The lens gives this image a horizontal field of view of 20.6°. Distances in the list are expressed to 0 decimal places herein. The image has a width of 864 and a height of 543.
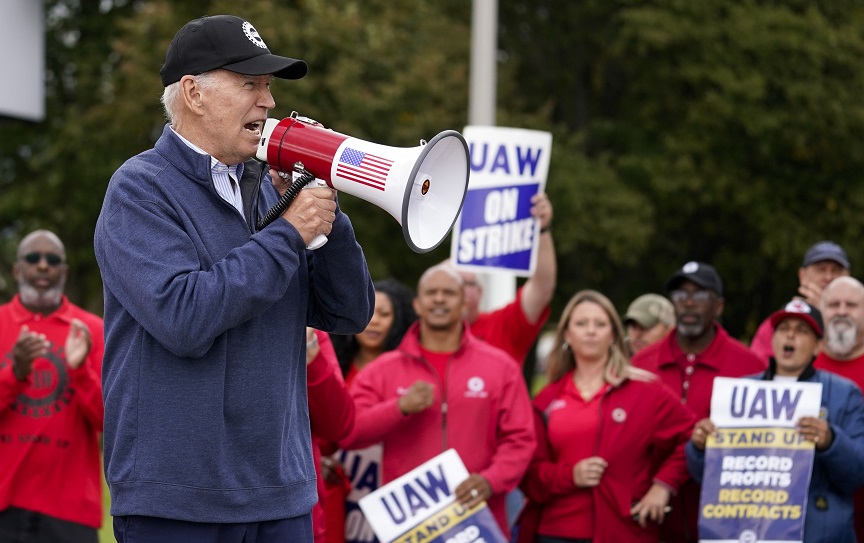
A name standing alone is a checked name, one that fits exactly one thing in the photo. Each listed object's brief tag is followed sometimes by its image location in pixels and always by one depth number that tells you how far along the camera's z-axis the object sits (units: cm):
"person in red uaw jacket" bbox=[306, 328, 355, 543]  916
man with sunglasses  1169
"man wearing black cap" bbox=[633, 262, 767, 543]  1232
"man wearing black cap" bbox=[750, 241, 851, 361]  1380
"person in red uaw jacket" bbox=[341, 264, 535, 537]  1135
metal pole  2093
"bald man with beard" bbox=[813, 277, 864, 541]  1217
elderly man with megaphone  576
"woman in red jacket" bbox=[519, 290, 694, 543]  1145
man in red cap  1068
